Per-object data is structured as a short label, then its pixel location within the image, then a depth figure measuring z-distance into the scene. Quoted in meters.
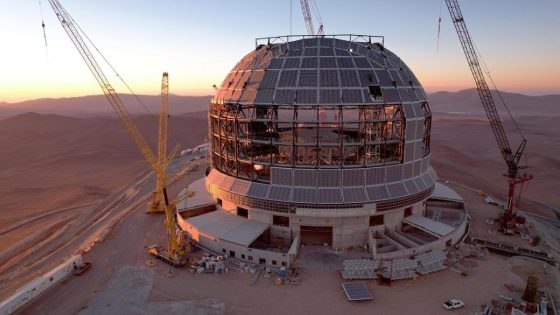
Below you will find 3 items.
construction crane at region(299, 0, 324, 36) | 120.61
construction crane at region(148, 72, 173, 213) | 62.73
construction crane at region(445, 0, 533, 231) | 57.38
